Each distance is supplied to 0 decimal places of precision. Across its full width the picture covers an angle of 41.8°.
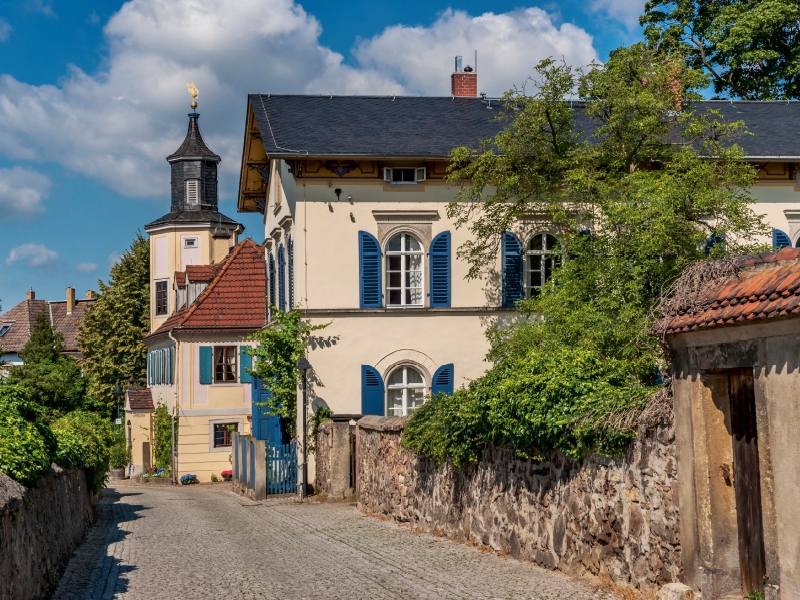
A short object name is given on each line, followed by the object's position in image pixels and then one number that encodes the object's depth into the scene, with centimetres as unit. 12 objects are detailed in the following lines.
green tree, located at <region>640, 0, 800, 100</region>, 3397
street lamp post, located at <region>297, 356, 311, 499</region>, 2344
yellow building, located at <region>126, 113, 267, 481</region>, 3722
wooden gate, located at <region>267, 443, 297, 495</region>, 2512
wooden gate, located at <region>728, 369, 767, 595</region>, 896
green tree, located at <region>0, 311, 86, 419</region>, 5203
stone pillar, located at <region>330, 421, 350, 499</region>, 2277
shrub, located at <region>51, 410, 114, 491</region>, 1783
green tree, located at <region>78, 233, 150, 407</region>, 5412
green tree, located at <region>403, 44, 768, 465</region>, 1184
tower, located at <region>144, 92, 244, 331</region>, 4891
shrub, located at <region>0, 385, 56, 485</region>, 1016
